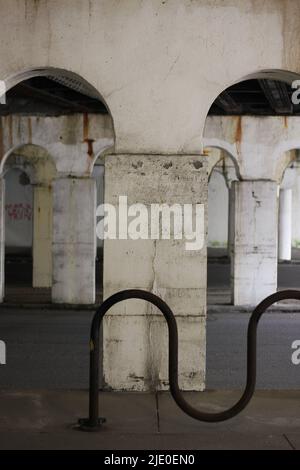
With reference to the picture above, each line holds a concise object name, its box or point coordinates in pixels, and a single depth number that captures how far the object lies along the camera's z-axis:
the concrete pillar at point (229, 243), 31.88
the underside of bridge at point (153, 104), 7.19
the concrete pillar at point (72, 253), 17.00
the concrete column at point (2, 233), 17.42
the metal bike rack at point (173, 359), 5.93
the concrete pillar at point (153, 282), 7.22
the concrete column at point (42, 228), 20.47
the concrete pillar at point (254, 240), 17.03
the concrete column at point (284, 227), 31.44
